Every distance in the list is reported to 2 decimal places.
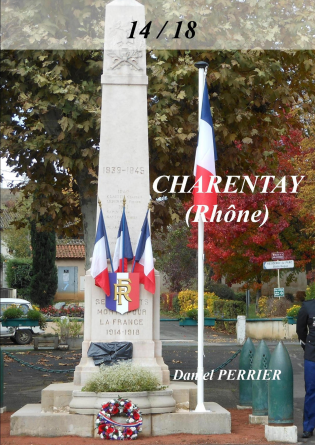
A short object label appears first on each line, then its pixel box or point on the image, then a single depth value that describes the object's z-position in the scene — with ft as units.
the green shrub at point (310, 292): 80.43
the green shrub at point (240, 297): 122.83
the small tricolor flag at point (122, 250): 36.42
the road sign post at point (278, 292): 81.61
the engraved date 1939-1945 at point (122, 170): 37.37
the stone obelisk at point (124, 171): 36.14
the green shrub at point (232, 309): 99.50
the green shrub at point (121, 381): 32.68
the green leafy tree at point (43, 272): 138.21
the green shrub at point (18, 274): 155.12
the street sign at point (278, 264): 79.82
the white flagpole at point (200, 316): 33.47
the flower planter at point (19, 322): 81.66
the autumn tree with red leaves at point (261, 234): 89.56
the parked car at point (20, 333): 82.38
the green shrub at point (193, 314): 91.86
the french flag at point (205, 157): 35.53
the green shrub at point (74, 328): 74.49
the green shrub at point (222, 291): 123.24
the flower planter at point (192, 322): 92.06
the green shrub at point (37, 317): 81.97
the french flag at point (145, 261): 36.11
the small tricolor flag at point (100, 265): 35.70
